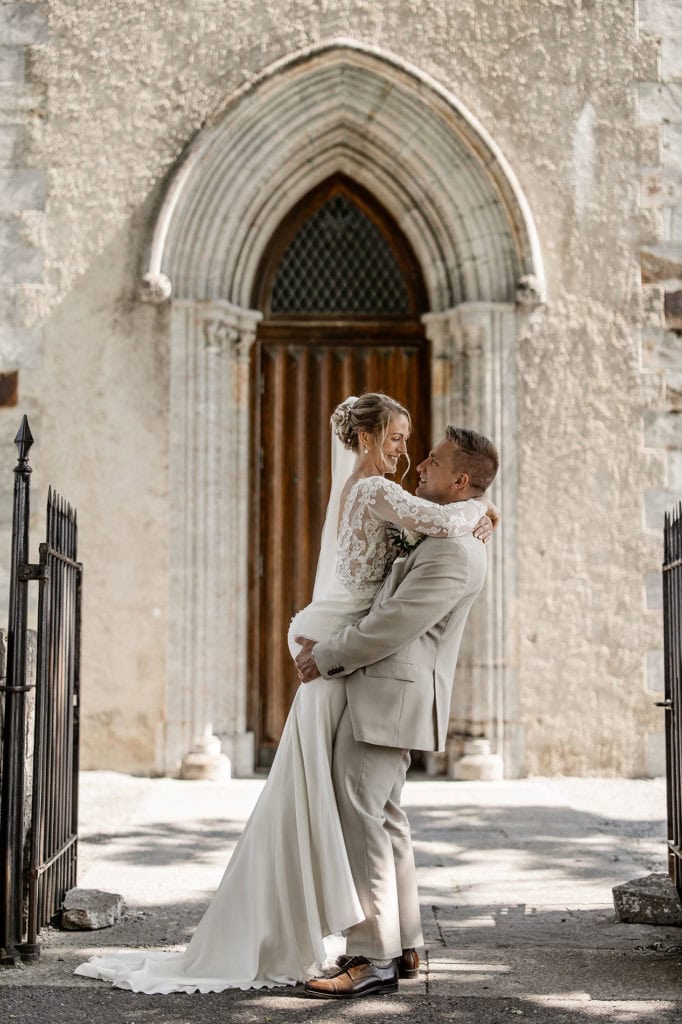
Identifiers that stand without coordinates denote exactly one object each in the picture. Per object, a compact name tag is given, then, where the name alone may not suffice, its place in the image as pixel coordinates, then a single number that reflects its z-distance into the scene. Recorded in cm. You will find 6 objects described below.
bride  343
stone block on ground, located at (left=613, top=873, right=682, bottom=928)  432
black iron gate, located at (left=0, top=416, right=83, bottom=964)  369
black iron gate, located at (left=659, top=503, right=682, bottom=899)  421
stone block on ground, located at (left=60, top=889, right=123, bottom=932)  414
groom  342
